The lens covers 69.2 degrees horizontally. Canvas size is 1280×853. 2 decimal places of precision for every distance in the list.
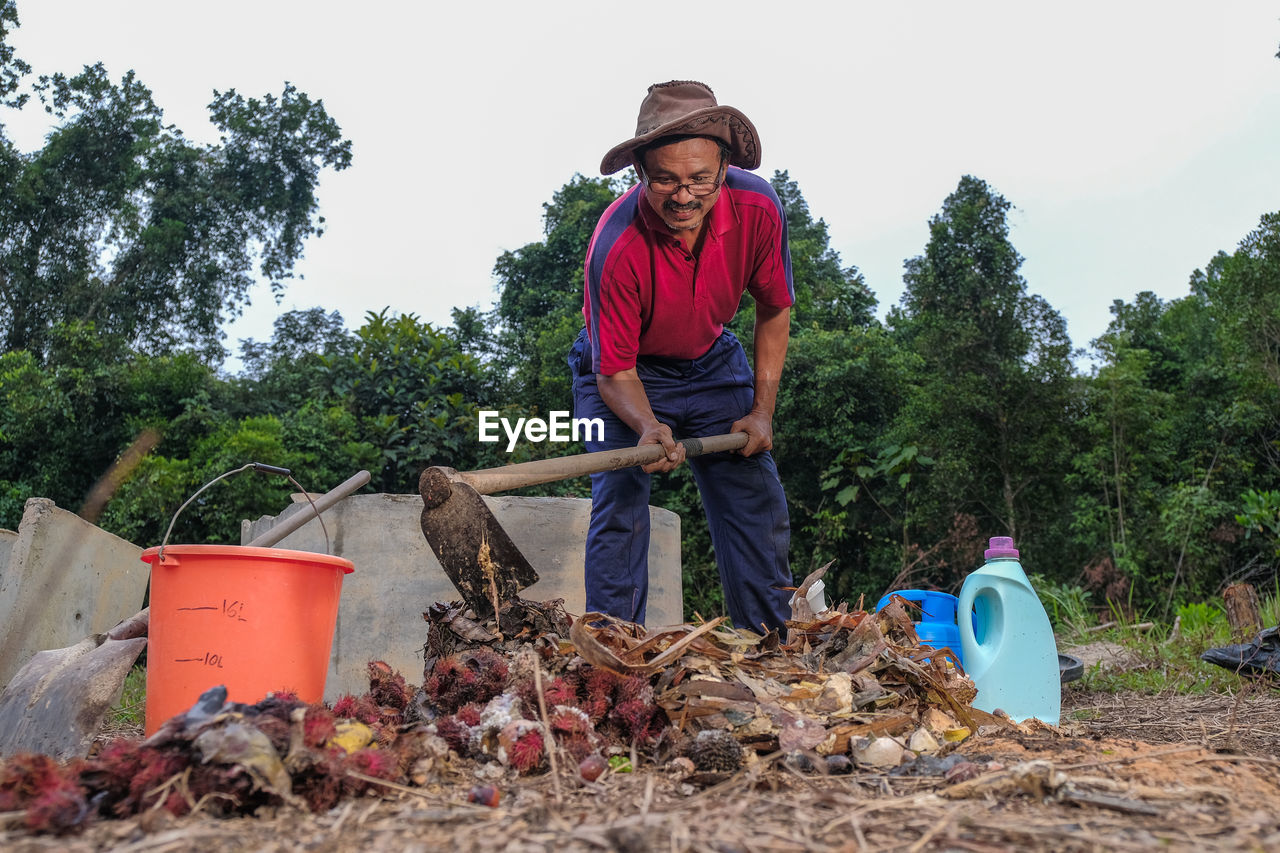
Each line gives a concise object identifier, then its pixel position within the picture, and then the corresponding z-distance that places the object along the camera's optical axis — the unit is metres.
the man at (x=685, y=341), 2.88
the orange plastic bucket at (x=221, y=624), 2.13
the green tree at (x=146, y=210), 19.53
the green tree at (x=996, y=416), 11.06
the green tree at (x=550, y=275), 15.45
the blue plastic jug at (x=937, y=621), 3.27
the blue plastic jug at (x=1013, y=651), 2.99
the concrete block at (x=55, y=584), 3.89
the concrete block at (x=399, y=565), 3.99
